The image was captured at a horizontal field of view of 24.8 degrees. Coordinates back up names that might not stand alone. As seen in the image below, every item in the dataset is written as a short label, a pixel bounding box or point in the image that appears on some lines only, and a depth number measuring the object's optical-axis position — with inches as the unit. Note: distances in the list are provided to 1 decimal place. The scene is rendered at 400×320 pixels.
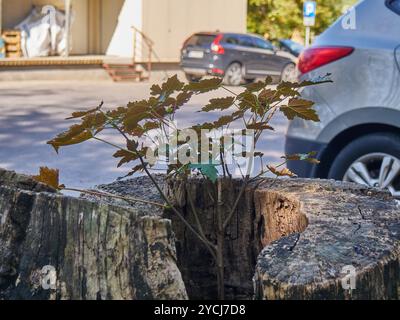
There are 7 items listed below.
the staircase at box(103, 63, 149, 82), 998.4
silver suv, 222.1
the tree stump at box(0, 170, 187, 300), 87.8
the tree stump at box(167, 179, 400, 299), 87.6
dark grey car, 993.5
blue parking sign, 1201.4
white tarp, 1019.9
